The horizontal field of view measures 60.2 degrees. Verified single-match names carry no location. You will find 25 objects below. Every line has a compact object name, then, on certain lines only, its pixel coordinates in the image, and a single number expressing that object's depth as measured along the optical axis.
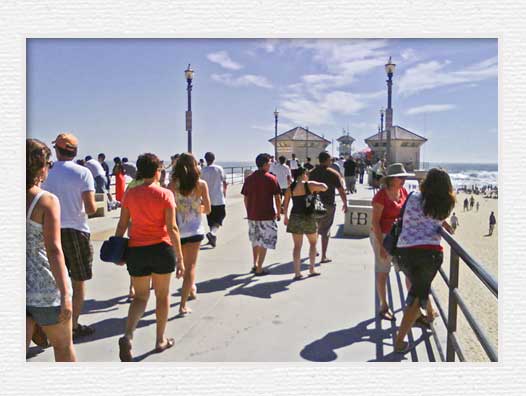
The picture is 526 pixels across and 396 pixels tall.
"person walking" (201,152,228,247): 7.40
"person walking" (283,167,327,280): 5.75
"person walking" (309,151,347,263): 6.57
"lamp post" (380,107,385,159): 36.42
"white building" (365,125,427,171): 43.25
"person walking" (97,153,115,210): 11.87
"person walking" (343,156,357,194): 17.03
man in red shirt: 5.91
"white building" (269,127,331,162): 43.02
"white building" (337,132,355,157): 67.06
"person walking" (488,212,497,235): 27.09
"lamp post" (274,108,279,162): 36.59
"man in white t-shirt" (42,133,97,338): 3.74
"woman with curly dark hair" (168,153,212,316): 4.41
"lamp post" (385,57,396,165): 16.39
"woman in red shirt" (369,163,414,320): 4.22
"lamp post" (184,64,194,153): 14.72
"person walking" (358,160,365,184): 26.20
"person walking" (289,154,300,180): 16.41
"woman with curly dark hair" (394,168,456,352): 3.51
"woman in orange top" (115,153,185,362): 3.52
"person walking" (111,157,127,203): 12.03
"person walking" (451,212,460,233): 25.61
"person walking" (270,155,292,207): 11.62
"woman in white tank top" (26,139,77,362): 2.55
